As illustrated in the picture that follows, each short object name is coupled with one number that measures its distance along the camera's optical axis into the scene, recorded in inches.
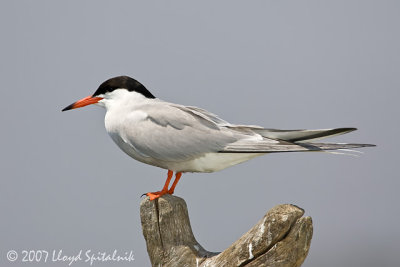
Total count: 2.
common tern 437.1
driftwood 391.5
